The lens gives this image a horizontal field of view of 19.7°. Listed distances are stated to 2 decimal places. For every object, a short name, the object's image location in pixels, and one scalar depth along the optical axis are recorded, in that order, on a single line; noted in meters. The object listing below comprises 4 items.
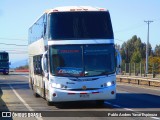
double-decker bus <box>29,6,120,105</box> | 17.22
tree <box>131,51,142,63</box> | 114.64
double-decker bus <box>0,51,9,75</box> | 68.75
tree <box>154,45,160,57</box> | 147.75
